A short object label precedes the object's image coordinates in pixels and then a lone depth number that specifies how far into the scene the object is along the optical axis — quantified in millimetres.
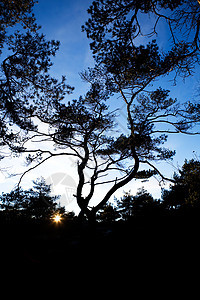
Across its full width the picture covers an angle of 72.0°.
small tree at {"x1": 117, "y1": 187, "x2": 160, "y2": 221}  26859
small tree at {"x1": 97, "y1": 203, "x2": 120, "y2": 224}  27703
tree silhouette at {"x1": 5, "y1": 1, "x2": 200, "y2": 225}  5512
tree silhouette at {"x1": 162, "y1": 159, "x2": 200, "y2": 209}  14654
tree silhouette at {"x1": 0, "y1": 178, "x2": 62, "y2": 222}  21078
